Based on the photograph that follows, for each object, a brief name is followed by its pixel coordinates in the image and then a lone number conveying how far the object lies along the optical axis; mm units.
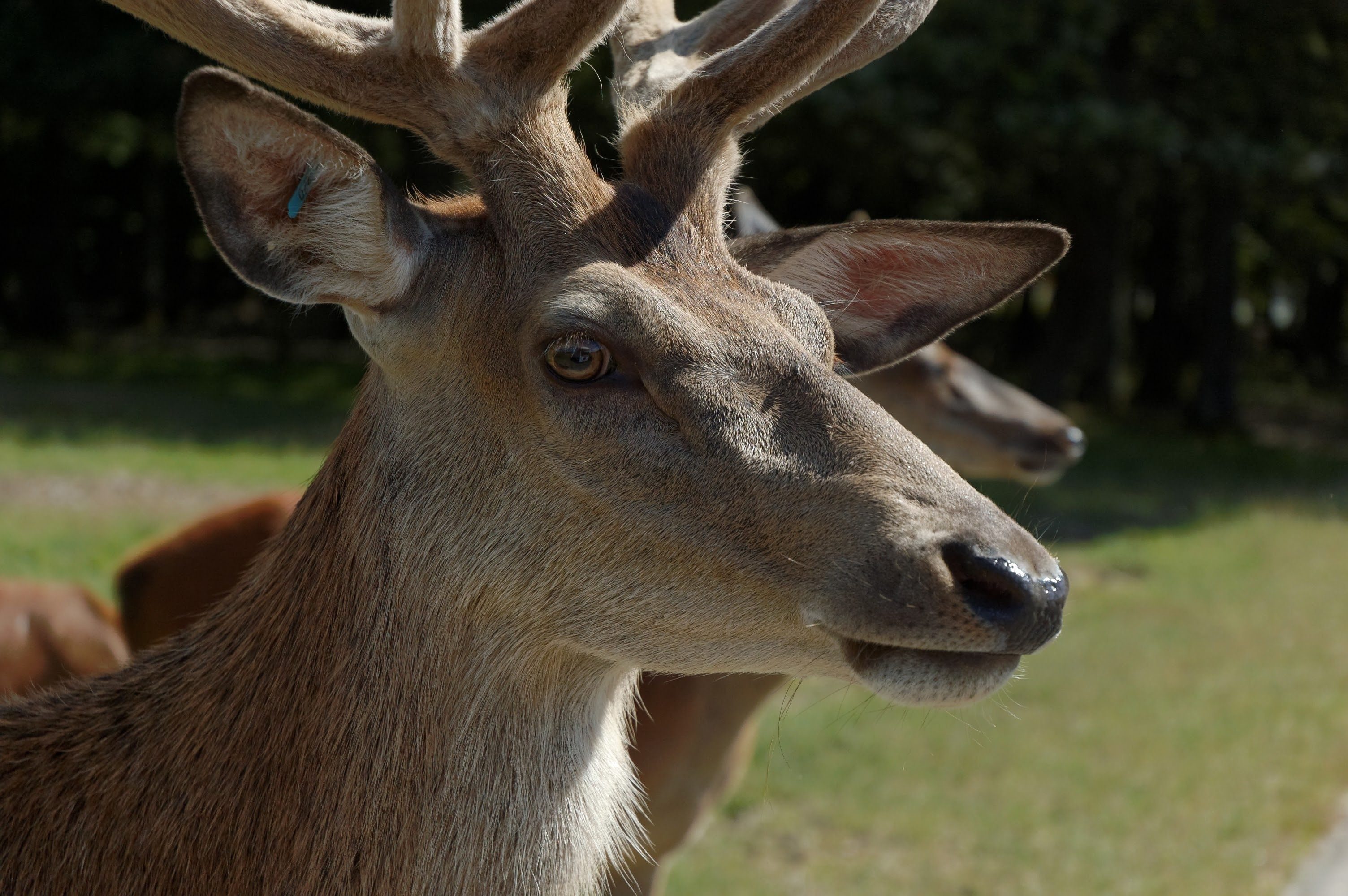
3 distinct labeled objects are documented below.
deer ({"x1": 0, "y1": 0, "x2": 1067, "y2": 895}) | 2203
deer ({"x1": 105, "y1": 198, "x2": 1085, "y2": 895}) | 4117
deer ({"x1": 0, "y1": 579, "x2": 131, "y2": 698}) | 4621
